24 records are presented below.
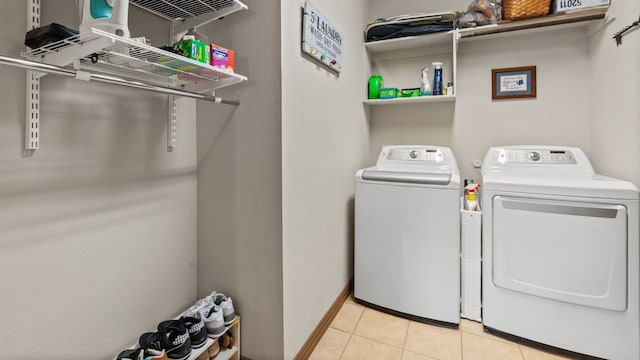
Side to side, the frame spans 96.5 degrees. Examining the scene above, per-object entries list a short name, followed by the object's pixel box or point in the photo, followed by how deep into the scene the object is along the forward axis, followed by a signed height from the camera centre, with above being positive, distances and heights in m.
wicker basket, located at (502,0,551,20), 1.86 +1.17
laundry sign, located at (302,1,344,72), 1.41 +0.80
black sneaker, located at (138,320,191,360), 1.09 -0.61
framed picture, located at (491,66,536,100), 2.12 +0.77
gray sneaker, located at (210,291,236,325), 1.33 -0.58
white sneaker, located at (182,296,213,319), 1.30 -0.58
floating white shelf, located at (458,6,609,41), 1.78 +1.08
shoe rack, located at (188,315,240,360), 1.27 -0.76
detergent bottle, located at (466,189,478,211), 1.83 -0.11
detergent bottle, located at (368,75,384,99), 2.38 +0.82
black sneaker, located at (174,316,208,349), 1.17 -0.61
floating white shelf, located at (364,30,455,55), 2.14 +1.13
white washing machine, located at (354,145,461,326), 1.73 -0.36
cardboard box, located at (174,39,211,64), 1.01 +0.48
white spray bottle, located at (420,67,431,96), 2.21 +0.77
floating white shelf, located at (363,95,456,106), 2.16 +0.67
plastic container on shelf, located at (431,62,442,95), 2.19 +0.82
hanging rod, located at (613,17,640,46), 1.45 +0.83
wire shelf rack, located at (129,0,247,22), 1.17 +0.75
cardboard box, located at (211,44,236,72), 1.11 +0.50
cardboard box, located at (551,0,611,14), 1.75 +1.13
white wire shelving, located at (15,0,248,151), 0.77 +0.41
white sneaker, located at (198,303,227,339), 1.25 -0.60
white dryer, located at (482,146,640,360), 1.39 -0.40
